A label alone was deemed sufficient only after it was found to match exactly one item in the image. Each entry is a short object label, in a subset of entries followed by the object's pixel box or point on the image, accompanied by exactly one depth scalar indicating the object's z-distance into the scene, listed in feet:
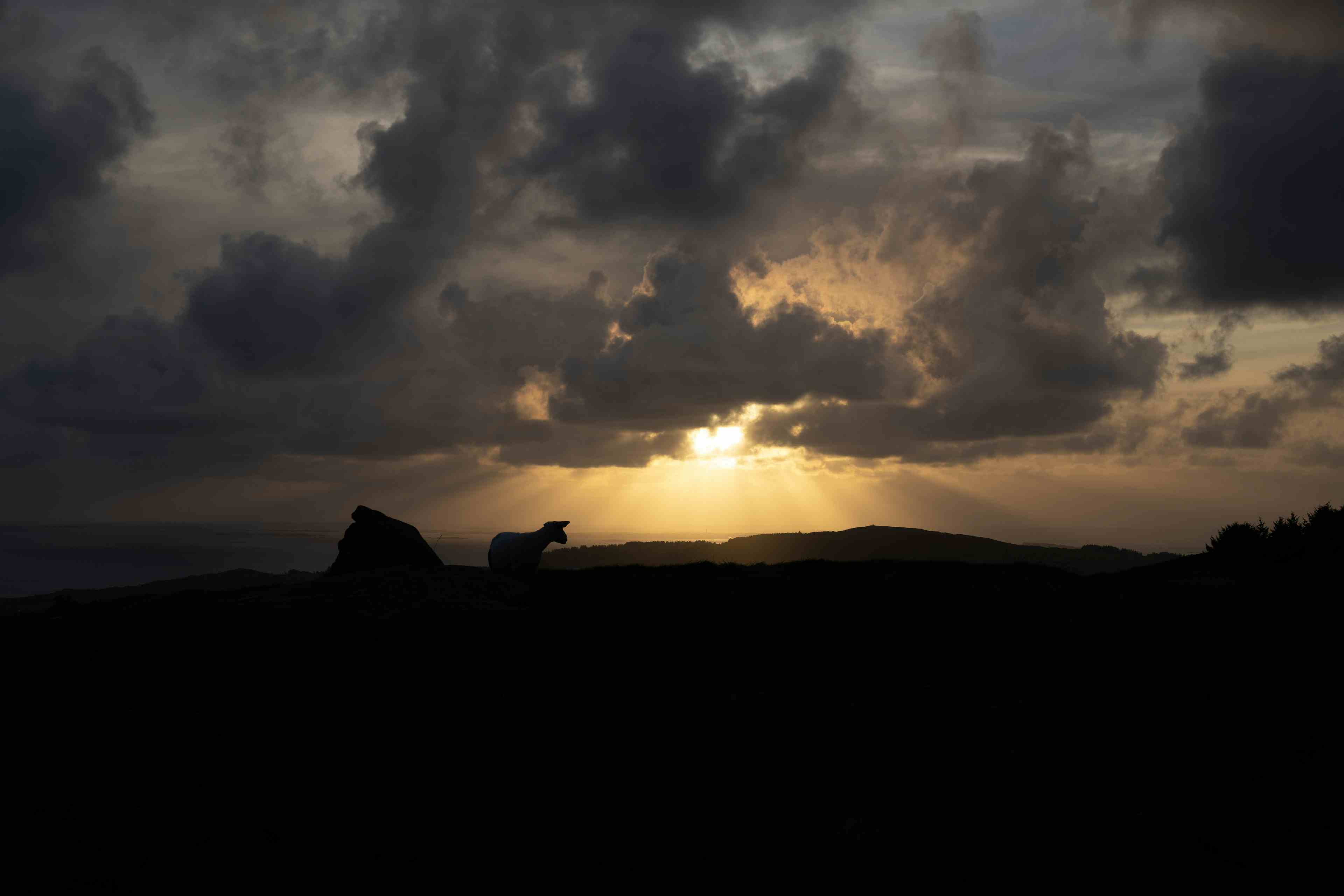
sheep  91.61
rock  90.79
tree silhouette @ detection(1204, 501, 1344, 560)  79.51
